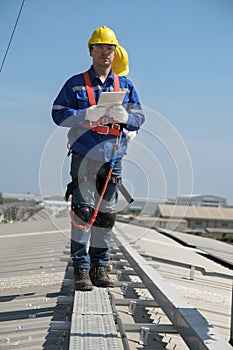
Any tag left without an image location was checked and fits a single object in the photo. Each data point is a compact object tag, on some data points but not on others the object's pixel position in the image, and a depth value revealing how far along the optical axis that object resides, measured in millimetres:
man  6877
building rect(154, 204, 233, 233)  91965
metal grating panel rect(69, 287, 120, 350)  4783
